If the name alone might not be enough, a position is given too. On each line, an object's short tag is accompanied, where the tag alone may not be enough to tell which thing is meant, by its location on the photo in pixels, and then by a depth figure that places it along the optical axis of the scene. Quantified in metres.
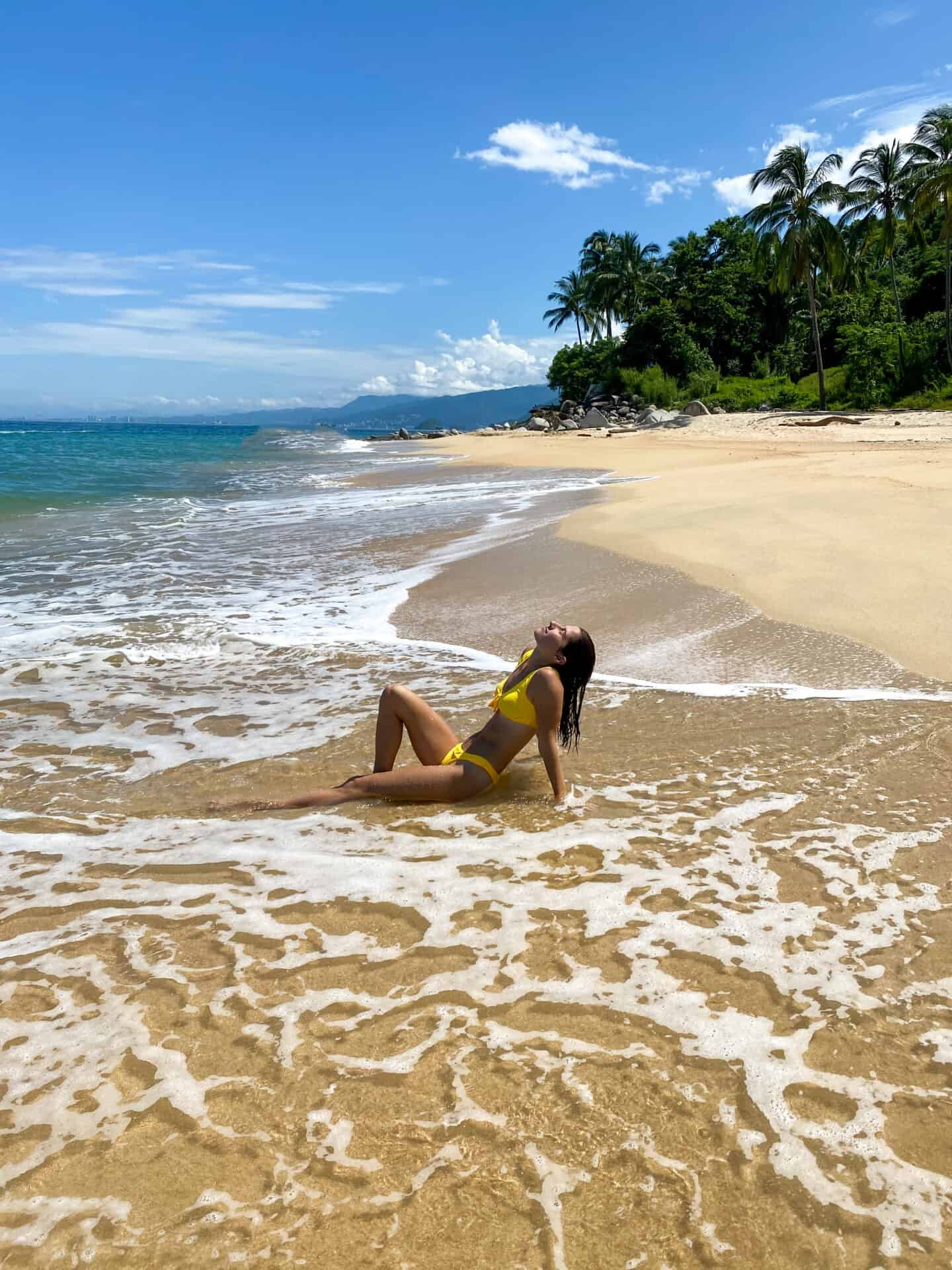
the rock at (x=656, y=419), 39.19
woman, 4.06
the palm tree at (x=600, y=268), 57.53
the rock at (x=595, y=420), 45.41
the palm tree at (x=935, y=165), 31.22
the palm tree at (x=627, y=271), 56.88
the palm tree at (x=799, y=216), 35.75
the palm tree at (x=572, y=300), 69.81
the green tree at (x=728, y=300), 48.75
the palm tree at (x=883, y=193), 41.66
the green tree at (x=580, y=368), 57.72
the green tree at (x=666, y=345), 47.47
